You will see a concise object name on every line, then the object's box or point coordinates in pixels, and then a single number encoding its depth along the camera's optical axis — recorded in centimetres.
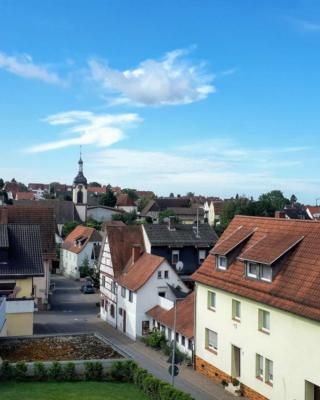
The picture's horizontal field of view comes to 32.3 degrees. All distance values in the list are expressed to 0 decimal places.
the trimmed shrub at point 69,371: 2414
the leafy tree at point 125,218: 12127
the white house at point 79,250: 7750
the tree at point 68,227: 10294
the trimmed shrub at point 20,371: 2358
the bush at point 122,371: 2494
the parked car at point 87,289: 6481
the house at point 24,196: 18010
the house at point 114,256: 4803
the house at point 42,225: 5244
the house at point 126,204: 16412
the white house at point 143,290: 4212
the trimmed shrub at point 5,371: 2348
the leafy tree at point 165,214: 12877
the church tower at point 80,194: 12294
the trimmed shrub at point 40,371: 2386
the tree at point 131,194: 17536
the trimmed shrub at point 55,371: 2395
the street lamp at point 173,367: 2184
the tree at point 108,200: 15625
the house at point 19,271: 3531
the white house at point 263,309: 2228
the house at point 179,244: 4853
